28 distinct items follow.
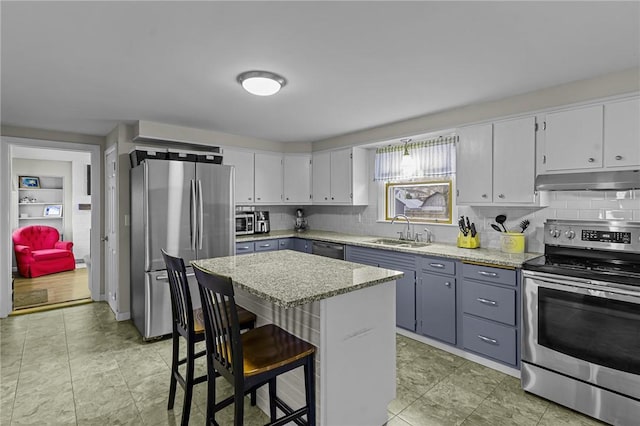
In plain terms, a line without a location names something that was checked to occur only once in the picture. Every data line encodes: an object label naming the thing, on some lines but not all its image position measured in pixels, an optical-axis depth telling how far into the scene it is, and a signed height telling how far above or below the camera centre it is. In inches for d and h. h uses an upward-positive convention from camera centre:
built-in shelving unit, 267.4 +5.4
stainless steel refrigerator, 132.2 -6.0
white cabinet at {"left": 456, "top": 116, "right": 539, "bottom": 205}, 112.0 +16.6
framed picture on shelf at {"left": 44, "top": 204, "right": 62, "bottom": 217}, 274.5 -0.3
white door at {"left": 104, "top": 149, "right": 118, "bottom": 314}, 156.2 -9.5
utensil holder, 117.9 -11.5
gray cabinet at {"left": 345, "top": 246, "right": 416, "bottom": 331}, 132.3 -29.2
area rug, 176.6 -49.4
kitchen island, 68.1 -26.0
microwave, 188.9 -7.6
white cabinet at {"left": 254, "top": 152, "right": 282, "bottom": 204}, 189.9 +18.3
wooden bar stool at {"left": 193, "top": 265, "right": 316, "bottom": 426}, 57.5 -27.6
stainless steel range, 81.2 -30.0
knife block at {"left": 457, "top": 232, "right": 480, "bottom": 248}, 131.6 -12.5
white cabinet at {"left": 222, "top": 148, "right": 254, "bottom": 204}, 179.3 +21.2
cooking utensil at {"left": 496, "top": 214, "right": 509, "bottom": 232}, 126.1 -3.6
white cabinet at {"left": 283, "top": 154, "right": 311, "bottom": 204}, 200.4 +18.4
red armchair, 232.4 -30.3
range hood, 93.5 +8.5
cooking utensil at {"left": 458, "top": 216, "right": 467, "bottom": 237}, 134.7 -6.9
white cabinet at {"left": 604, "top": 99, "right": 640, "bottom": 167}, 91.7 +21.3
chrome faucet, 160.1 -8.8
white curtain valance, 146.0 +23.2
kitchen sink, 146.1 -15.1
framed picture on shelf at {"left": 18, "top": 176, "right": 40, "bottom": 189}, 266.4 +22.3
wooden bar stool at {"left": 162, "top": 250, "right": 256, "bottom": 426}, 76.8 -27.9
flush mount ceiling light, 95.0 +36.8
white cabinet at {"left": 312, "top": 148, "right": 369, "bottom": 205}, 177.0 +18.1
